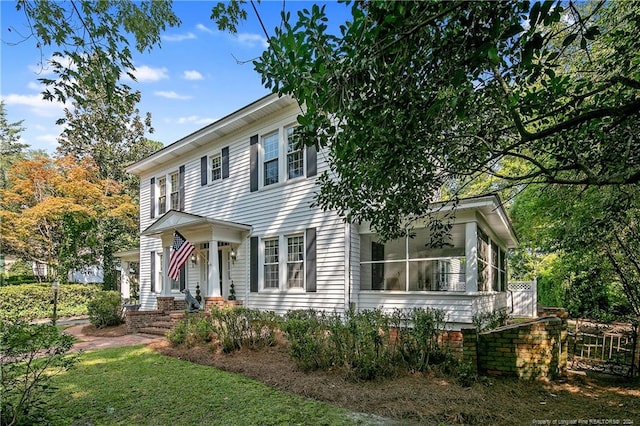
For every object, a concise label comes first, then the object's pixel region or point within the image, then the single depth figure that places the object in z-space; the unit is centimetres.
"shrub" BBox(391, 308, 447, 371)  586
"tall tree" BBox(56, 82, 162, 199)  2398
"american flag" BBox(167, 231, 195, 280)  1130
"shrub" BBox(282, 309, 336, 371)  613
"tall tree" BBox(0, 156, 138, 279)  1706
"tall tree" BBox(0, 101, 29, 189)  2136
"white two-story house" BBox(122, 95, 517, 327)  942
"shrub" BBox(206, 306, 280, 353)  789
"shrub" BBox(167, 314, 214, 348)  854
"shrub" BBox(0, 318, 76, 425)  358
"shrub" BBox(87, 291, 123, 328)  1285
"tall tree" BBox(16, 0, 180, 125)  376
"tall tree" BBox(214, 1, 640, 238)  273
